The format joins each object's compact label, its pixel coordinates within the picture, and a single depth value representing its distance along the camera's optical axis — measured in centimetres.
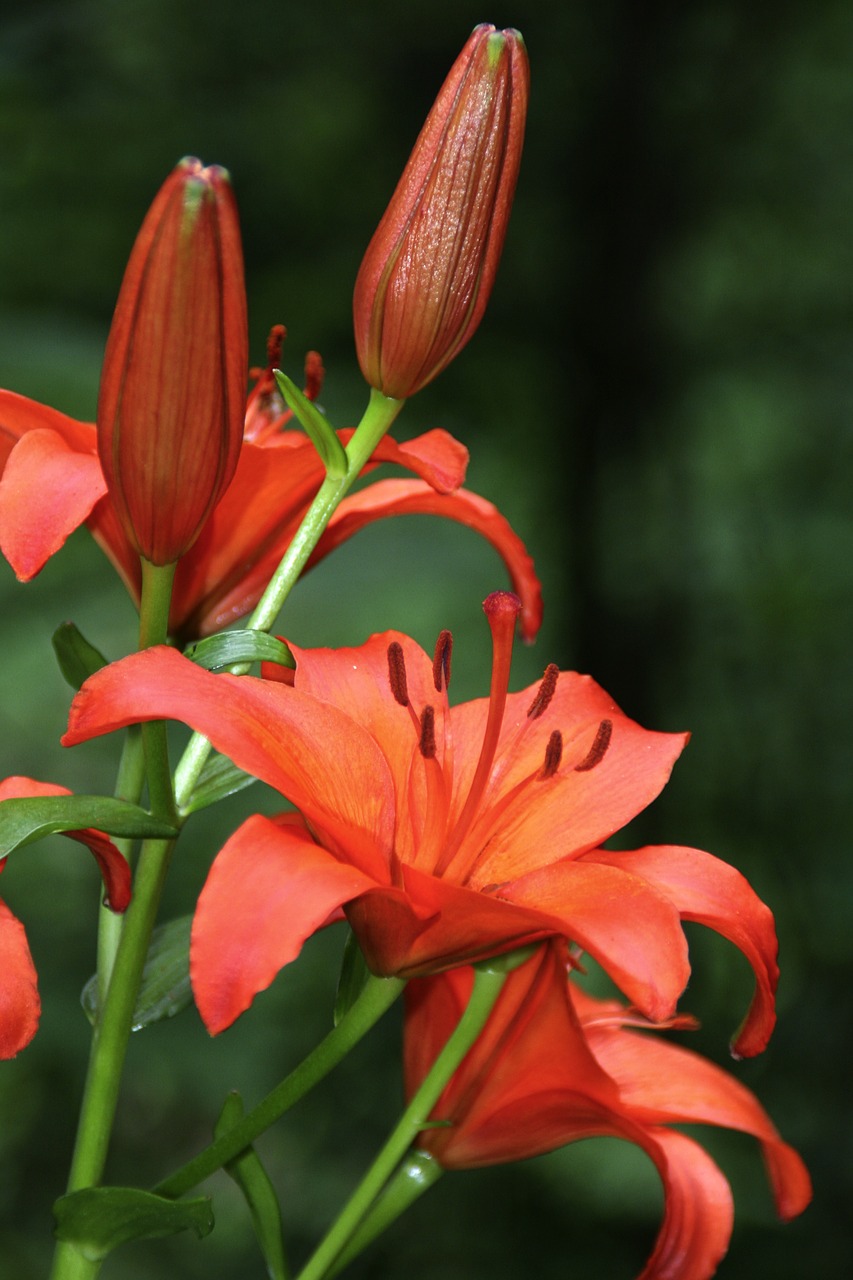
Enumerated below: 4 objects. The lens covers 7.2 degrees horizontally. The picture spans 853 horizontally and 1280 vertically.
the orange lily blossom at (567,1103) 147
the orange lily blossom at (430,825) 139
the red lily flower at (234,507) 144
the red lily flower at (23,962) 141
